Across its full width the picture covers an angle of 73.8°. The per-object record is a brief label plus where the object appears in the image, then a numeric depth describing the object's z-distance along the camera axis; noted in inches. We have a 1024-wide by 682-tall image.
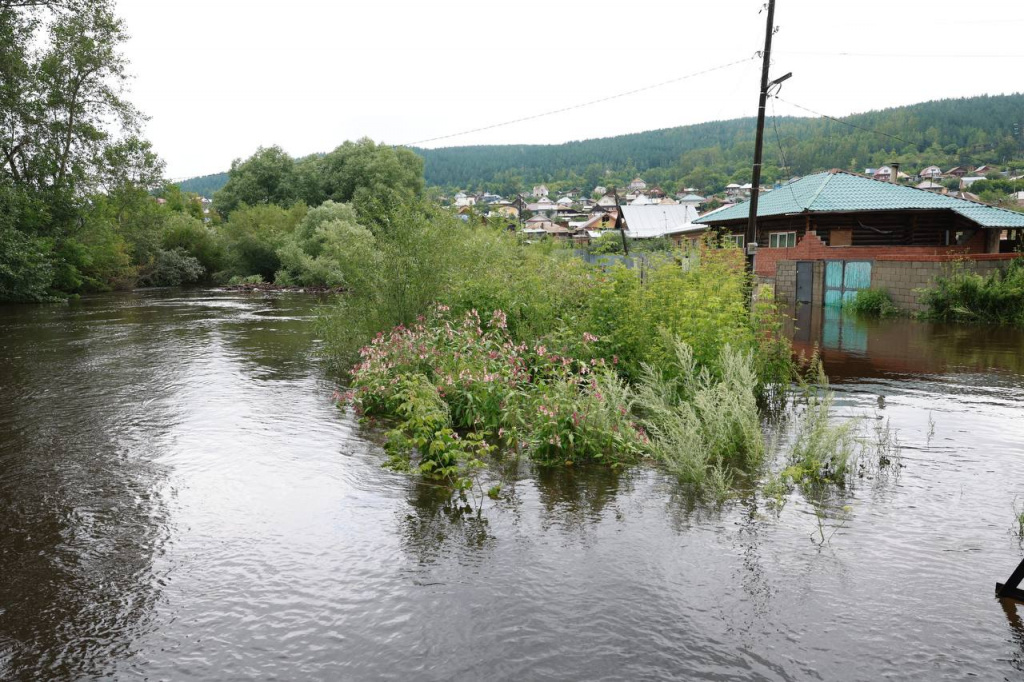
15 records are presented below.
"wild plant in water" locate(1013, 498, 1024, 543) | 213.9
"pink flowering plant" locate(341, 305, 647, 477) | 280.4
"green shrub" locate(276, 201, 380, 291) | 1536.7
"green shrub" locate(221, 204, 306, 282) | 1771.7
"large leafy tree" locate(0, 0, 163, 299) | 1076.5
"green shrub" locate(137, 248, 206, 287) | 1704.0
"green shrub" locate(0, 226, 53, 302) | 1048.8
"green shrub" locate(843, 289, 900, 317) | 948.0
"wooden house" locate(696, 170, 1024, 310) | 1066.5
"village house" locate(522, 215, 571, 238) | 3853.3
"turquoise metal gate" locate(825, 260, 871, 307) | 1030.4
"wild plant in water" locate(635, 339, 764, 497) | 258.5
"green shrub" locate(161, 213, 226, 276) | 1798.7
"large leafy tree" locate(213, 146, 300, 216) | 2576.3
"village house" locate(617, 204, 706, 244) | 2305.6
